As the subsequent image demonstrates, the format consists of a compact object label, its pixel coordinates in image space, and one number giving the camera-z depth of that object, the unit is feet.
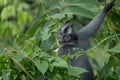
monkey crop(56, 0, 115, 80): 22.22
